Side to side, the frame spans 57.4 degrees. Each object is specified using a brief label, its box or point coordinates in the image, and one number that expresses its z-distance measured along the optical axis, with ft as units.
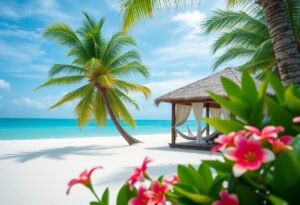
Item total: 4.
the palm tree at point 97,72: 37.63
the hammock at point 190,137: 37.89
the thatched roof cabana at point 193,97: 30.68
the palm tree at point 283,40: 10.91
